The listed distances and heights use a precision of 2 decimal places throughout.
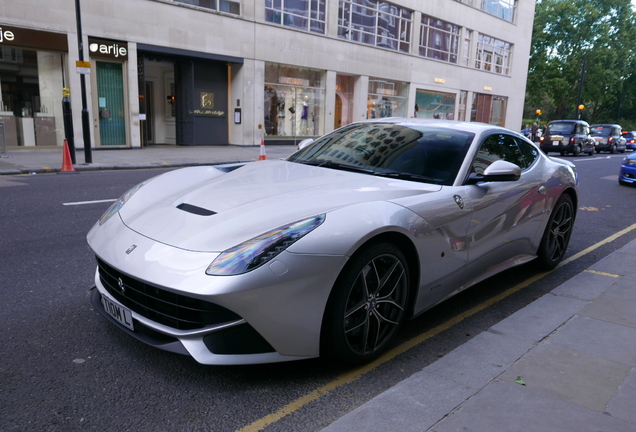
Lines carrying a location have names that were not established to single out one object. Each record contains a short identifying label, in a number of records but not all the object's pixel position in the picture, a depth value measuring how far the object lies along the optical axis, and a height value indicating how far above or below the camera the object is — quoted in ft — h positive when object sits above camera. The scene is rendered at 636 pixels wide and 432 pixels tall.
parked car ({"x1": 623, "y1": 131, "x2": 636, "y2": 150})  113.34 -2.11
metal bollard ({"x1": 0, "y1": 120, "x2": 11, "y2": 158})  45.85 -3.29
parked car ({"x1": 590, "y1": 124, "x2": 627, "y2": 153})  100.89 -1.58
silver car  8.13 -2.26
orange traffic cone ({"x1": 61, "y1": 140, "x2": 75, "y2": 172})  39.56 -3.92
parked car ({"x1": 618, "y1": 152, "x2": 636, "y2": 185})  41.81 -3.38
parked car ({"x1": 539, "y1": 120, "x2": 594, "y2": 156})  83.97 -1.50
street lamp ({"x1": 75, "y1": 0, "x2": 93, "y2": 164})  42.25 -0.73
